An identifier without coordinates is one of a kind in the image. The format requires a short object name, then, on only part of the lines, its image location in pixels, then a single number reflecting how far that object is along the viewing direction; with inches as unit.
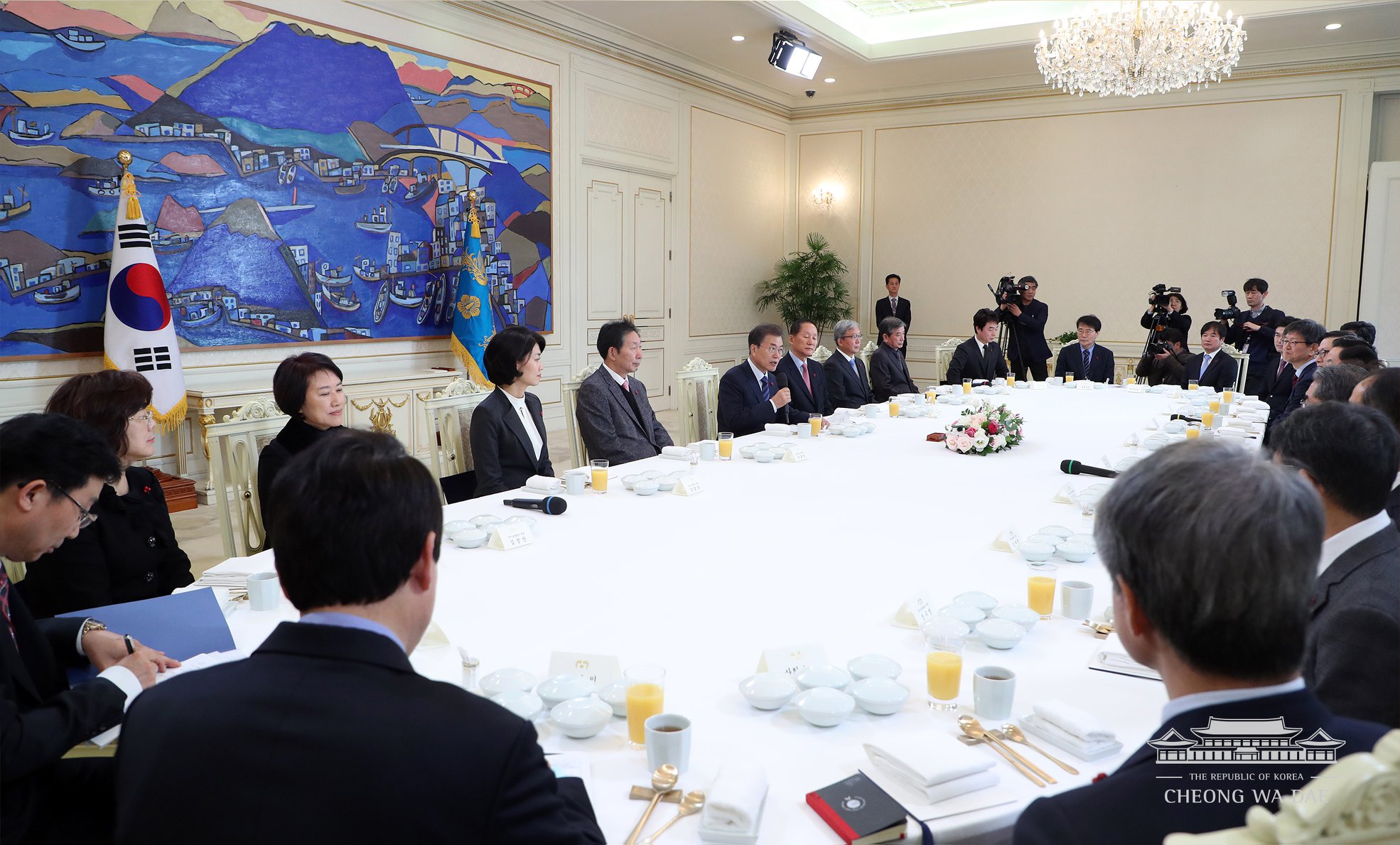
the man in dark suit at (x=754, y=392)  201.5
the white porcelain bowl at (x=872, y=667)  62.6
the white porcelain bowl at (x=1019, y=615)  72.6
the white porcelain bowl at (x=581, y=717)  55.5
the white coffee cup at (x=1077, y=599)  75.7
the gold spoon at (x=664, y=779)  50.0
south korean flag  189.5
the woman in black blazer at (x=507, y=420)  143.8
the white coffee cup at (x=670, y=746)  51.1
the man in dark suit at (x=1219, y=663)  36.2
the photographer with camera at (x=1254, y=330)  305.4
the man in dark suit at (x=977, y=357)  299.1
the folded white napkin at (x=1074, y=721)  54.6
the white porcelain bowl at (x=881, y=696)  58.5
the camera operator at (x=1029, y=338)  350.0
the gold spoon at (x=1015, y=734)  56.1
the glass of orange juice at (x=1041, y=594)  76.1
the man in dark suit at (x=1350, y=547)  52.7
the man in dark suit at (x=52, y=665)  53.6
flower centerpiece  154.7
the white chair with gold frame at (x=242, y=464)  114.1
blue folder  67.9
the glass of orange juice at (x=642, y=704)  55.9
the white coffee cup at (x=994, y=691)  57.7
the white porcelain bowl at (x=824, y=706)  56.9
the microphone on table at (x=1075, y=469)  138.3
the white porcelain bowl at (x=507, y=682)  59.8
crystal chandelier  238.4
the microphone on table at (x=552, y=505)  110.8
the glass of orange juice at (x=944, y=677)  59.6
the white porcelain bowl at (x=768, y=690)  59.3
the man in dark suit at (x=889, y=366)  276.8
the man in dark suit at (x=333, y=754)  36.2
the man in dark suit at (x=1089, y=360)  325.1
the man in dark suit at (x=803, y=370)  220.8
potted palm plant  424.8
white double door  334.3
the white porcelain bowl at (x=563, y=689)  59.2
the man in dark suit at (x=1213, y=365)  282.7
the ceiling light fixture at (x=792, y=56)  324.5
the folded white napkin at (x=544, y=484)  122.3
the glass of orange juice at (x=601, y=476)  123.0
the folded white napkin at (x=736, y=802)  45.2
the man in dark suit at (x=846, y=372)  251.0
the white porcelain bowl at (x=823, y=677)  61.6
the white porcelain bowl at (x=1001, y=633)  68.6
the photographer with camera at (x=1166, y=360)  313.1
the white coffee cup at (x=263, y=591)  77.7
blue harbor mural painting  184.1
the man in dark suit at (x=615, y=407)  169.2
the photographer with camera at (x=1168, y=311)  334.6
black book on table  45.8
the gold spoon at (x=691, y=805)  48.1
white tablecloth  54.3
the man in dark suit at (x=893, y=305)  412.5
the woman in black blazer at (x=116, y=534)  88.8
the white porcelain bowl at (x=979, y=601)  74.9
